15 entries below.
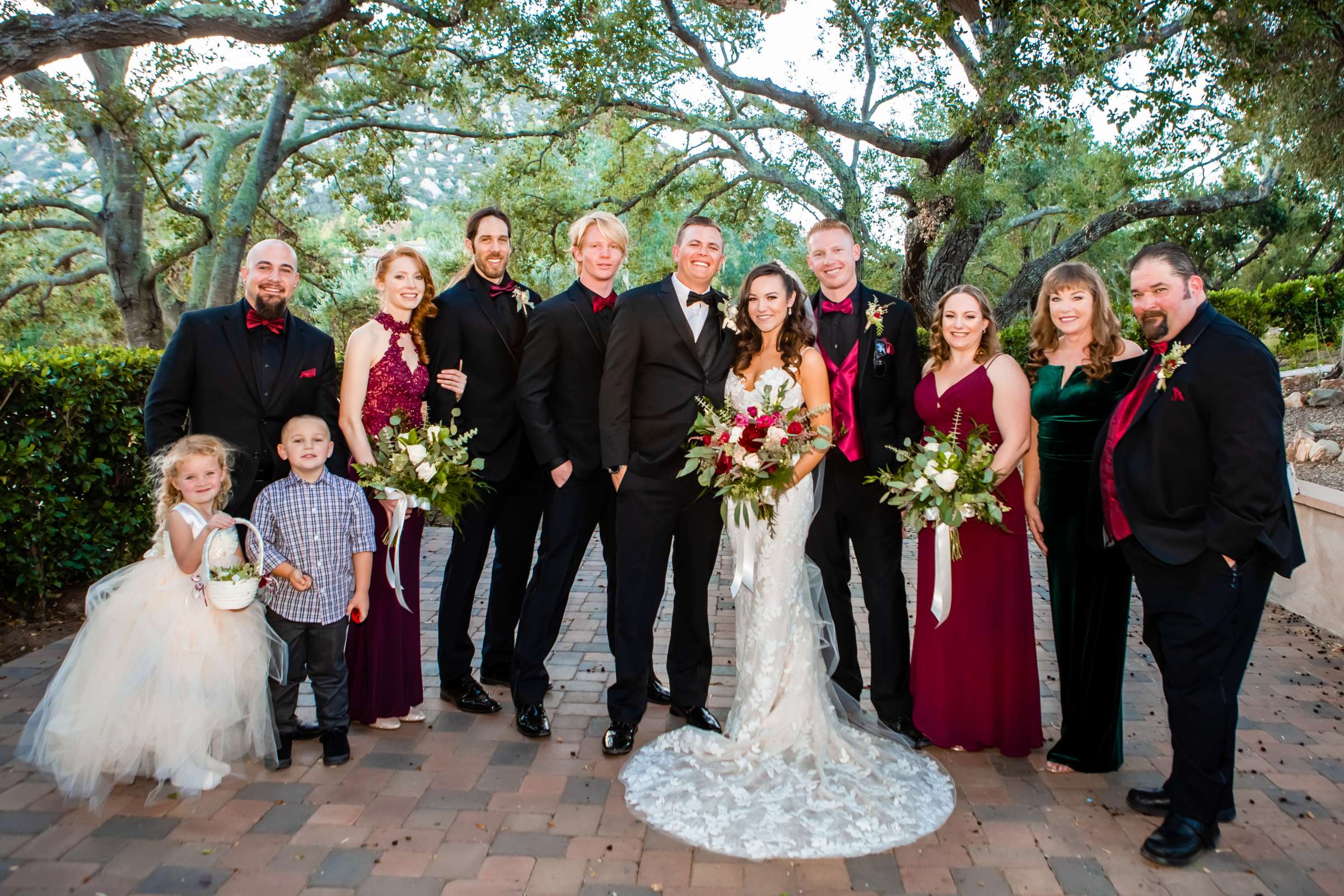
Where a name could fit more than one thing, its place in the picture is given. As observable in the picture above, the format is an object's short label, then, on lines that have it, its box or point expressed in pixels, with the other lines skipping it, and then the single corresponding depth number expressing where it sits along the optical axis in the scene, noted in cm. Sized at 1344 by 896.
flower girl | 336
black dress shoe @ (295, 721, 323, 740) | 401
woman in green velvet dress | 371
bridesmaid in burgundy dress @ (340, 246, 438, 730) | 404
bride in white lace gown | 338
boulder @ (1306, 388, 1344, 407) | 925
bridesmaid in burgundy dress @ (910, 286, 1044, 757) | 383
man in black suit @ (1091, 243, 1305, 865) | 300
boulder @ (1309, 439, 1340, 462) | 779
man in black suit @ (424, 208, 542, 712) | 429
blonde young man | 411
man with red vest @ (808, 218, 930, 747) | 410
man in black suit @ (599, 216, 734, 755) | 395
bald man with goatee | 389
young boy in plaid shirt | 370
